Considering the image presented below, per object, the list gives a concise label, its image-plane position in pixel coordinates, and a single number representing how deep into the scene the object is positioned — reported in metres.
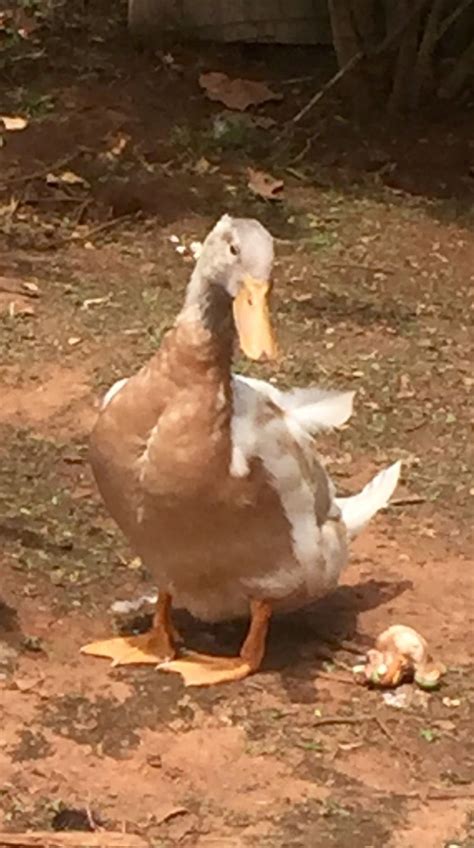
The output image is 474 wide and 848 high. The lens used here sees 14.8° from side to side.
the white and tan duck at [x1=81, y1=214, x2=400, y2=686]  3.22
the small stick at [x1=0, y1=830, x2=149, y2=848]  2.84
